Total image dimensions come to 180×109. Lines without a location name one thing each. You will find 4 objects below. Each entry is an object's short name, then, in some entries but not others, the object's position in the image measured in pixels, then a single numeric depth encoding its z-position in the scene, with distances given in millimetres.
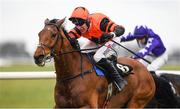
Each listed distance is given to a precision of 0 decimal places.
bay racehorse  13547
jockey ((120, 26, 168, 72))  17484
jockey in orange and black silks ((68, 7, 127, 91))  14539
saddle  14781
